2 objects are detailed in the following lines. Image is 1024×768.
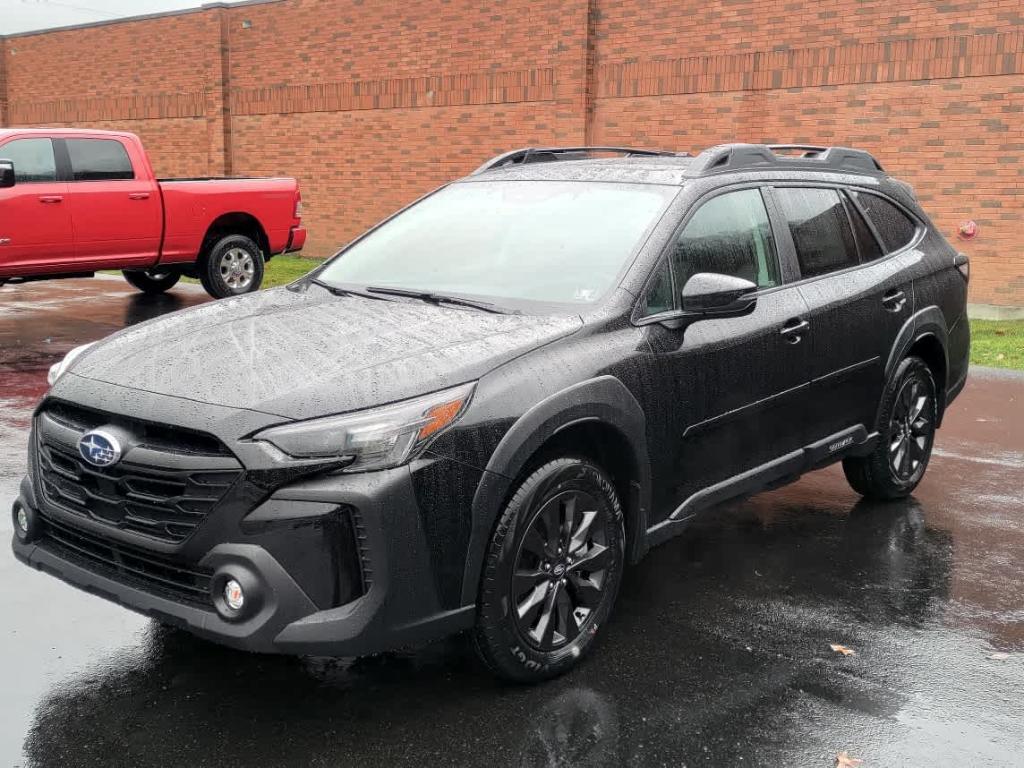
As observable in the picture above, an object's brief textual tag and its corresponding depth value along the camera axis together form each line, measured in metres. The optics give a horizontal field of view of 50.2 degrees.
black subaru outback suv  3.18
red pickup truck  11.80
